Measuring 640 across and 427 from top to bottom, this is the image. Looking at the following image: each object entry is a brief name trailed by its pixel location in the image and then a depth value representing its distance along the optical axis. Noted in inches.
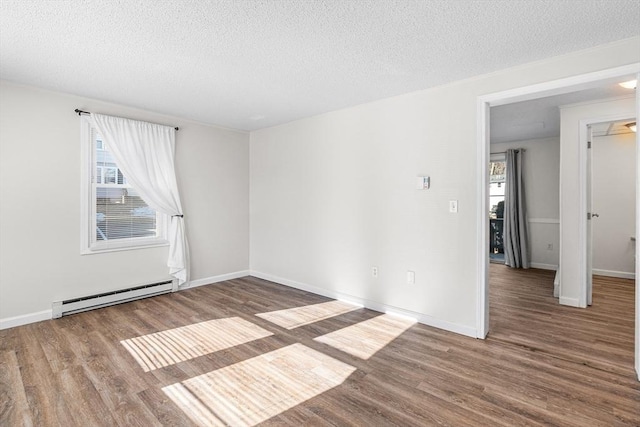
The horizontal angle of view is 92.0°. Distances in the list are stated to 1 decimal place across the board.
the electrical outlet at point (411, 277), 133.5
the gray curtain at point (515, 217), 237.6
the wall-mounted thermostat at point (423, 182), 128.4
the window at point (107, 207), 145.4
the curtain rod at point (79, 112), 140.2
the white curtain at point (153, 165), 152.1
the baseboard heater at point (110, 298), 137.4
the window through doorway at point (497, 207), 260.0
